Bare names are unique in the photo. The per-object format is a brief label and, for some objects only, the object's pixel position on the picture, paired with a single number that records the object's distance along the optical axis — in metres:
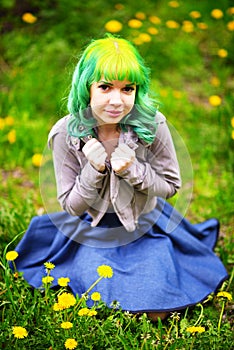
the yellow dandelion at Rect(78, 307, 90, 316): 1.56
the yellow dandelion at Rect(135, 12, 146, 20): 3.47
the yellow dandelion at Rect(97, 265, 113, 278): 1.63
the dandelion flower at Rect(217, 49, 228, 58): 3.28
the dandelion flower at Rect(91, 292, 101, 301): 1.60
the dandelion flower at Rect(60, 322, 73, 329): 1.51
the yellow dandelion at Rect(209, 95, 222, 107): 2.93
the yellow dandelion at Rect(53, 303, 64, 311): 1.54
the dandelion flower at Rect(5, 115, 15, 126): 2.90
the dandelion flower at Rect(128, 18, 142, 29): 3.19
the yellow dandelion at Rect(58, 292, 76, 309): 1.54
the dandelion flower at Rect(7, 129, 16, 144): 2.82
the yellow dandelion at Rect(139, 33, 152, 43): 3.21
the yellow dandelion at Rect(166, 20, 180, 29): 3.35
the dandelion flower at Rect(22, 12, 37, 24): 3.21
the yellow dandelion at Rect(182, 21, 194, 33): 3.34
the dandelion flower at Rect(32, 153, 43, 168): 2.73
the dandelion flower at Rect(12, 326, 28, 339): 1.50
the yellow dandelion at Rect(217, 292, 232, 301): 1.71
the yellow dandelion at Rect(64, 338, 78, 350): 1.48
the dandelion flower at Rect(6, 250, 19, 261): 1.75
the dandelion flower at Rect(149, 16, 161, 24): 3.39
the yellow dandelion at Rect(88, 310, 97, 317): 1.57
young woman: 1.64
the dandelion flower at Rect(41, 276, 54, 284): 1.65
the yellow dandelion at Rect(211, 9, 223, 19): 3.41
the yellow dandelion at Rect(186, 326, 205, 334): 1.54
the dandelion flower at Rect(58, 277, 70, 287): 1.64
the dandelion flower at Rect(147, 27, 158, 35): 3.28
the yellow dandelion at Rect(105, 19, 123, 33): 3.23
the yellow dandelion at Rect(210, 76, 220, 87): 3.40
